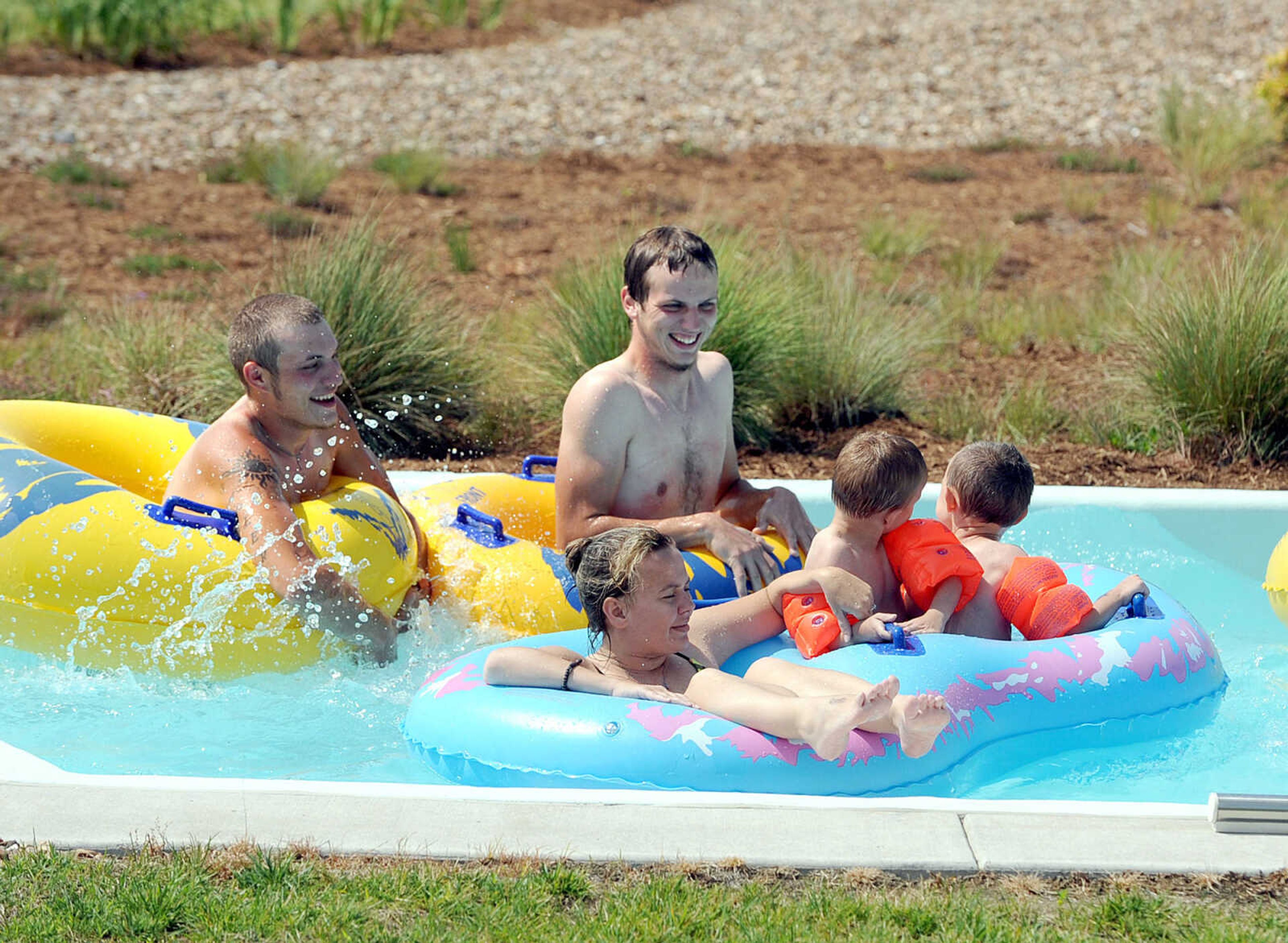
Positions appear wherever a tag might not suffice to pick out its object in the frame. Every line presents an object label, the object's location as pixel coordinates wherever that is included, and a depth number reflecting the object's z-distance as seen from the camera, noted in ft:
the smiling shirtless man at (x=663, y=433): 30.40
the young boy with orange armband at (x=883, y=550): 26.48
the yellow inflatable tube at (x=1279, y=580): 31.91
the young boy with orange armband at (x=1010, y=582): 28.55
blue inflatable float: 23.61
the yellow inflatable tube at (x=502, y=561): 30.89
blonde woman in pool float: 22.65
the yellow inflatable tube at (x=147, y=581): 29.01
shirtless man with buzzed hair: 28.89
